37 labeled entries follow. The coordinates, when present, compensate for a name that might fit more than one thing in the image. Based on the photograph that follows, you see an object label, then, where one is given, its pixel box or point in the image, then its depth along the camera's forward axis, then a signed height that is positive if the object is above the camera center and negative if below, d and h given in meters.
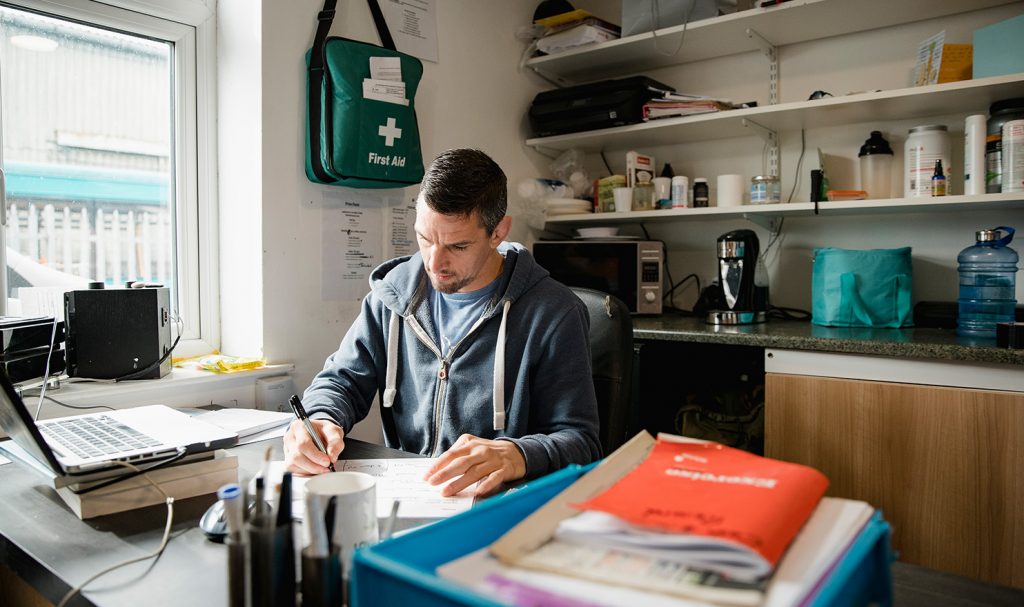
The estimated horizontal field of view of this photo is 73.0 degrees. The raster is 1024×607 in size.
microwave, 2.56 +0.07
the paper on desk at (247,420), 1.42 -0.29
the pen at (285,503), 0.59 -0.19
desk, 0.73 -0.32
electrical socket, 1.95 -0.30
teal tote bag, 2.20 +0.00
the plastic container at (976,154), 2.02 +0.39
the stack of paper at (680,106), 2.52 +0.67
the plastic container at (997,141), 2.01 +0.43
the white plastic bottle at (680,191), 2.64 +0.37
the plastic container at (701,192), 2.61 +0.36
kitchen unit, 1.76 +0.16
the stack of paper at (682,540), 0.49 -0.20
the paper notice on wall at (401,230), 2.34 +0.20
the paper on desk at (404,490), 0.93 -0.29
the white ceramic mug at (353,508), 0.73 -0.23
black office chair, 1.51 -0.16
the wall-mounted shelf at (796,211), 2.07 +0.26
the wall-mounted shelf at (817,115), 2.06 +0.60
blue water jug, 2.03 +0.01
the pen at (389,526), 0.76 -0.27
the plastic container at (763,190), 2.46 +0.35
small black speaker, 1.61 -0.10
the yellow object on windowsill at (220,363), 1.86 -0.21
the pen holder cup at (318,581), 0.58 -0.25
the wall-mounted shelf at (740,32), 2.28 +0.93
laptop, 0.91 -0.24
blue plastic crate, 0.48 -0.21
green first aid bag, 1.99 +0.51
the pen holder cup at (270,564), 0.57 -0.23
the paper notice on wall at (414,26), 2.32 +0.91
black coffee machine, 2.32 +0.04
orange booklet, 0.52 -0.18
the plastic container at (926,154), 2.16 +0.41
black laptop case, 2.65 +0.72
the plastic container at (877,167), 2.36 +0.41
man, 1.38 -0.12
